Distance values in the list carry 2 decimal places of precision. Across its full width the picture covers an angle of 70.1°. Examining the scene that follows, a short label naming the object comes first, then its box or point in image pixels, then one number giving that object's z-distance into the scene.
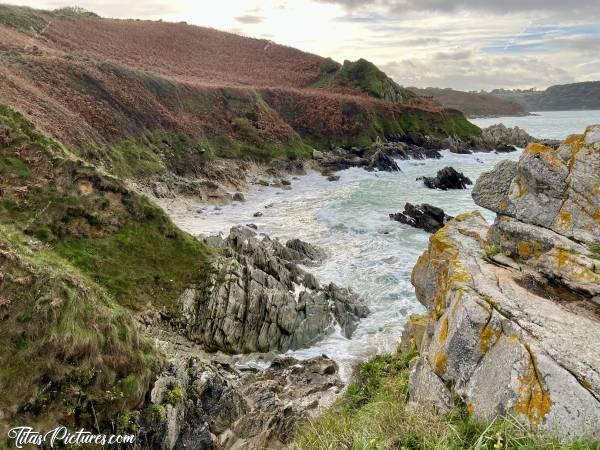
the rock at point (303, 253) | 21.75
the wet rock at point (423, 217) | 28.32
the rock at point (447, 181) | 41.66
